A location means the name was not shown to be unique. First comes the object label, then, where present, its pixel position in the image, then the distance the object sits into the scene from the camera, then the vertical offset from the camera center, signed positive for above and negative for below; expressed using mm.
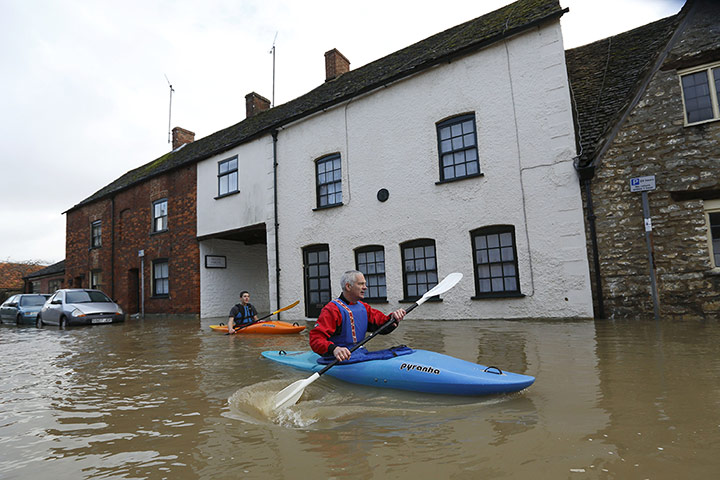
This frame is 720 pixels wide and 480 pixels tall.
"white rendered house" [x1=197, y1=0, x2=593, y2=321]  9492 +2583
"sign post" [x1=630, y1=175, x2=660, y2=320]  8310 +998
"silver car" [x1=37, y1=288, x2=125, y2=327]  13969 -421
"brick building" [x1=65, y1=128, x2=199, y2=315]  17484 +2454
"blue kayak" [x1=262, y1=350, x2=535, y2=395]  3750 -909
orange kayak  9422 -915
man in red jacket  4570 -434
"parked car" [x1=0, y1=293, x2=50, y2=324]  16703 -327
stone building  8148 +1633
